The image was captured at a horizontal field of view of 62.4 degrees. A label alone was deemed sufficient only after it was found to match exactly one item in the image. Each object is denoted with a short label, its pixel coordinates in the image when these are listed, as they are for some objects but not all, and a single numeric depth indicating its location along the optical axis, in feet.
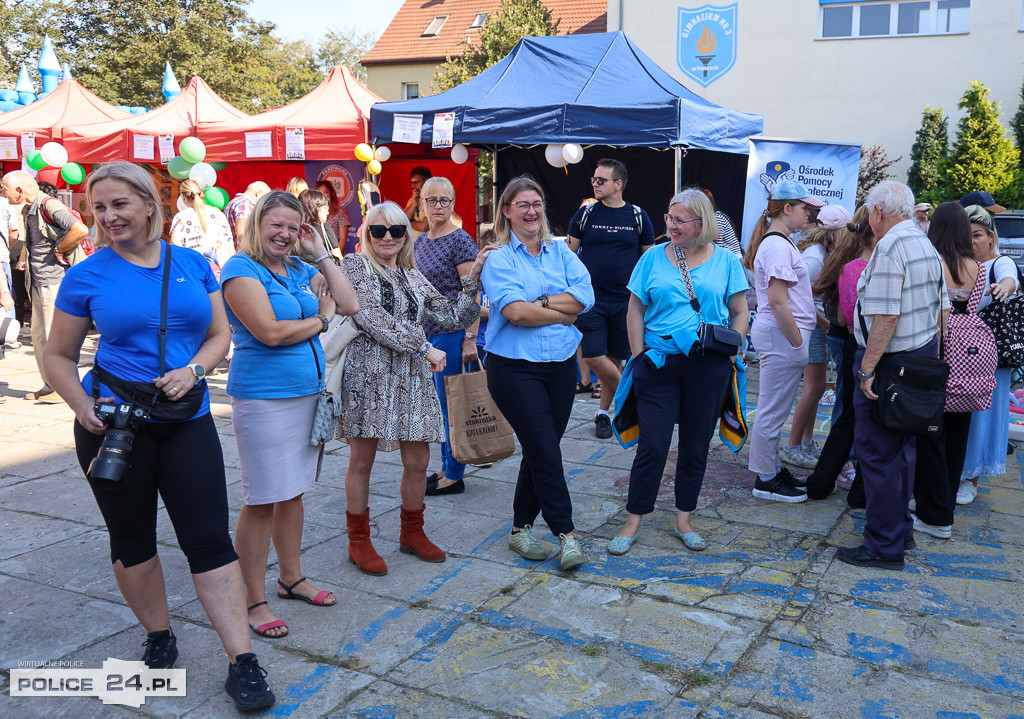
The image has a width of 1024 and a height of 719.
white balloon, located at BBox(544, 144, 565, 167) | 30.32
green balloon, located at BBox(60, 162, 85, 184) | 37.99
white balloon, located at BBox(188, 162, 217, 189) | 35.09
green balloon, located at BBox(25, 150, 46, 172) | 38.91
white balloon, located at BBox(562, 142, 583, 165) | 29.40
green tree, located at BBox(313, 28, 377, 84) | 184.85
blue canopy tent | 27.32
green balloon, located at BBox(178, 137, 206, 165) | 37.01
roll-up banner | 29.81
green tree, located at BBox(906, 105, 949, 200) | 63.05
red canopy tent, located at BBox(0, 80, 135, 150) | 42.88
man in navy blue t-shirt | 20.40
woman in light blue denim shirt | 12.16
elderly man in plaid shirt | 12.26
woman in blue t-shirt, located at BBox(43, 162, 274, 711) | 8.42
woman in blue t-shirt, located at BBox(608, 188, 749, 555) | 12.80
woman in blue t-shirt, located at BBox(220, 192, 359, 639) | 9.87
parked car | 43.98
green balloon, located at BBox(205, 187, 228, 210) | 35.04
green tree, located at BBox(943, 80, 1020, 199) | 59.77
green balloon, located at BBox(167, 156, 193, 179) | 38.24
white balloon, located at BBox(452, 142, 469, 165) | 36.06
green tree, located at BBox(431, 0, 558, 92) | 85.15
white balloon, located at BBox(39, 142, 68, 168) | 38.19
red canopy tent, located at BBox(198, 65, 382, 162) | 36.50
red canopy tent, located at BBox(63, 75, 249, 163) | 39.47
